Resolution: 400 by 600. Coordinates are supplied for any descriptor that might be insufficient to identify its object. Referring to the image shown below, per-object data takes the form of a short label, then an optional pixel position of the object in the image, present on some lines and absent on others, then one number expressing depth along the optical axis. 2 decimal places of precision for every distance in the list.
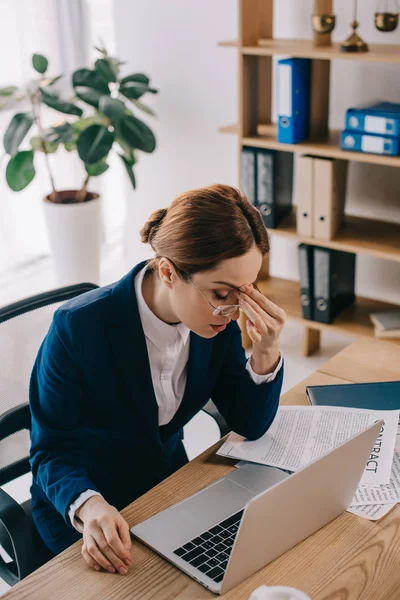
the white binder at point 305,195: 2.96
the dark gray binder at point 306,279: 3.11
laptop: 1.02
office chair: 1.56
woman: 1.32
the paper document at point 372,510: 1.22
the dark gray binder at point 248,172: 3.09
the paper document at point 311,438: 1.34
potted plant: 3.37
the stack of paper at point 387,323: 3.05
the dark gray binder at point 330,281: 3.09
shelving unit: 2.85
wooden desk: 1.06
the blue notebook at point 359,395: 1.51
